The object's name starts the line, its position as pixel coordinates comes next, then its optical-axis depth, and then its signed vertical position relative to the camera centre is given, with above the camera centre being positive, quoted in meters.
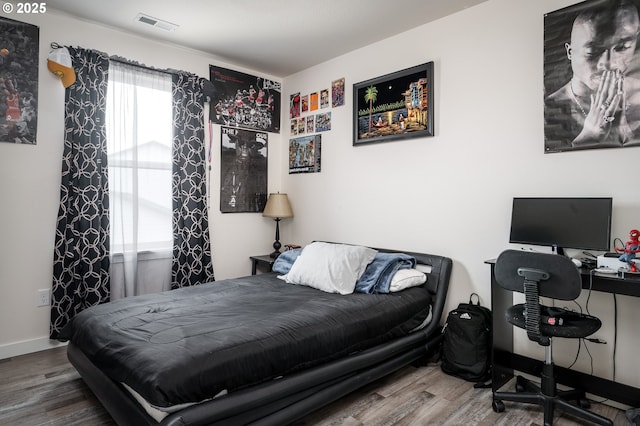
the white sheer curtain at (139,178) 3.28 +0.28
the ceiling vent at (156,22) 3.03 +1.54
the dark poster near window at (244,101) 3.92 +1.20
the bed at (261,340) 1.67 -0.69
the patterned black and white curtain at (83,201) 3.01 +0.06
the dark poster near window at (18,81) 2.79 +0.96
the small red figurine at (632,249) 1.96 -0.20
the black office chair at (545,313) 1.90 -0.56
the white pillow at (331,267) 2.87 -0.45
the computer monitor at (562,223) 2.13 -0.07
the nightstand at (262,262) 3.91 -0.55
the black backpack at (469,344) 2.54 -0.92
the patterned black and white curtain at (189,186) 3.59 +0.23
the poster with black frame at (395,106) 3.13 +0.92
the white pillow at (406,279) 2.82 -0.52
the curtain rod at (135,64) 3.25 +1.29
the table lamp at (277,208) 4.14 +0.02
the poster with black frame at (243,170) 4.00 +0.43
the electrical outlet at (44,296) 2.98 -0.70
